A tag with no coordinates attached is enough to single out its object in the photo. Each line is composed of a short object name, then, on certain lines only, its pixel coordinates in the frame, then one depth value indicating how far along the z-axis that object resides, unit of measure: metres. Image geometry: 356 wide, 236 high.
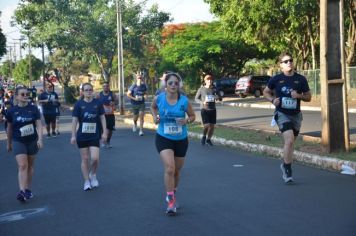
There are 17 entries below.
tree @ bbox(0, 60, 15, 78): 116.71
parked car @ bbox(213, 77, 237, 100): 42.19
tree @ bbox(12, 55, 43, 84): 68.81
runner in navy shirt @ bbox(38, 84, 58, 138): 17.66
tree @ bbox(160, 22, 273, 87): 43.56
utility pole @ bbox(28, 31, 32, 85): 39.29
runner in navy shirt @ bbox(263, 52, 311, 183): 8.04
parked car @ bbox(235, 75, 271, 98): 38.91
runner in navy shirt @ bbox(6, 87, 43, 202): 7.74
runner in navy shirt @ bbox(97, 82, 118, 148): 13.91
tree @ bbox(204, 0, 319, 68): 28.41
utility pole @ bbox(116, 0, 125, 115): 26.31
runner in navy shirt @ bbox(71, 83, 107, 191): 8.30
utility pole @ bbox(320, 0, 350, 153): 10.05
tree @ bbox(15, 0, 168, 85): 36.38
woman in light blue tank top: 6.50
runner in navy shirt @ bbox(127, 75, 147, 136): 16.48
